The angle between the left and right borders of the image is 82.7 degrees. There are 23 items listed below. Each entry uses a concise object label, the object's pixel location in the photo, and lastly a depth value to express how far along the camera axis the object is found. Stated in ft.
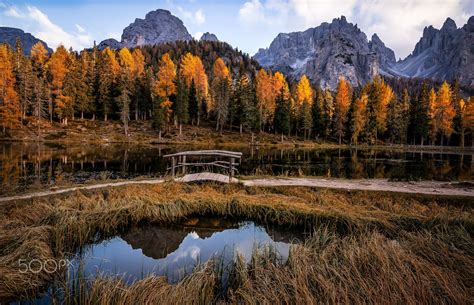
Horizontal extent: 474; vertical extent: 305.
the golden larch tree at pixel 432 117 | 212.64
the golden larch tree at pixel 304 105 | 214.32
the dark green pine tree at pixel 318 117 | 223.71
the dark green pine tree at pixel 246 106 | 202.90
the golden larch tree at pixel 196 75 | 226.28
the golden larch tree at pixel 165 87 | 188.75
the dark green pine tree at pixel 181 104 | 194.90
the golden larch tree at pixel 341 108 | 214.07
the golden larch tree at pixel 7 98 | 150.82
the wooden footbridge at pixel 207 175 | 49.93
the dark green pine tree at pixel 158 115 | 181.37
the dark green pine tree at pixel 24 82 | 168.14
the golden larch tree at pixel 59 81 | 179.32
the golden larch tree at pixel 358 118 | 208.33
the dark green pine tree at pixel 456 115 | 214.48
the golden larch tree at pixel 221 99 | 201.57
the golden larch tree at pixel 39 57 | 203.72
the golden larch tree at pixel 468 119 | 199.52
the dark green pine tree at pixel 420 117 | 210.38
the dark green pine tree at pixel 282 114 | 211.20
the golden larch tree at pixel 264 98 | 215.10
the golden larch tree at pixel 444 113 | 207.21
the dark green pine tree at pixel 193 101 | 217.15
